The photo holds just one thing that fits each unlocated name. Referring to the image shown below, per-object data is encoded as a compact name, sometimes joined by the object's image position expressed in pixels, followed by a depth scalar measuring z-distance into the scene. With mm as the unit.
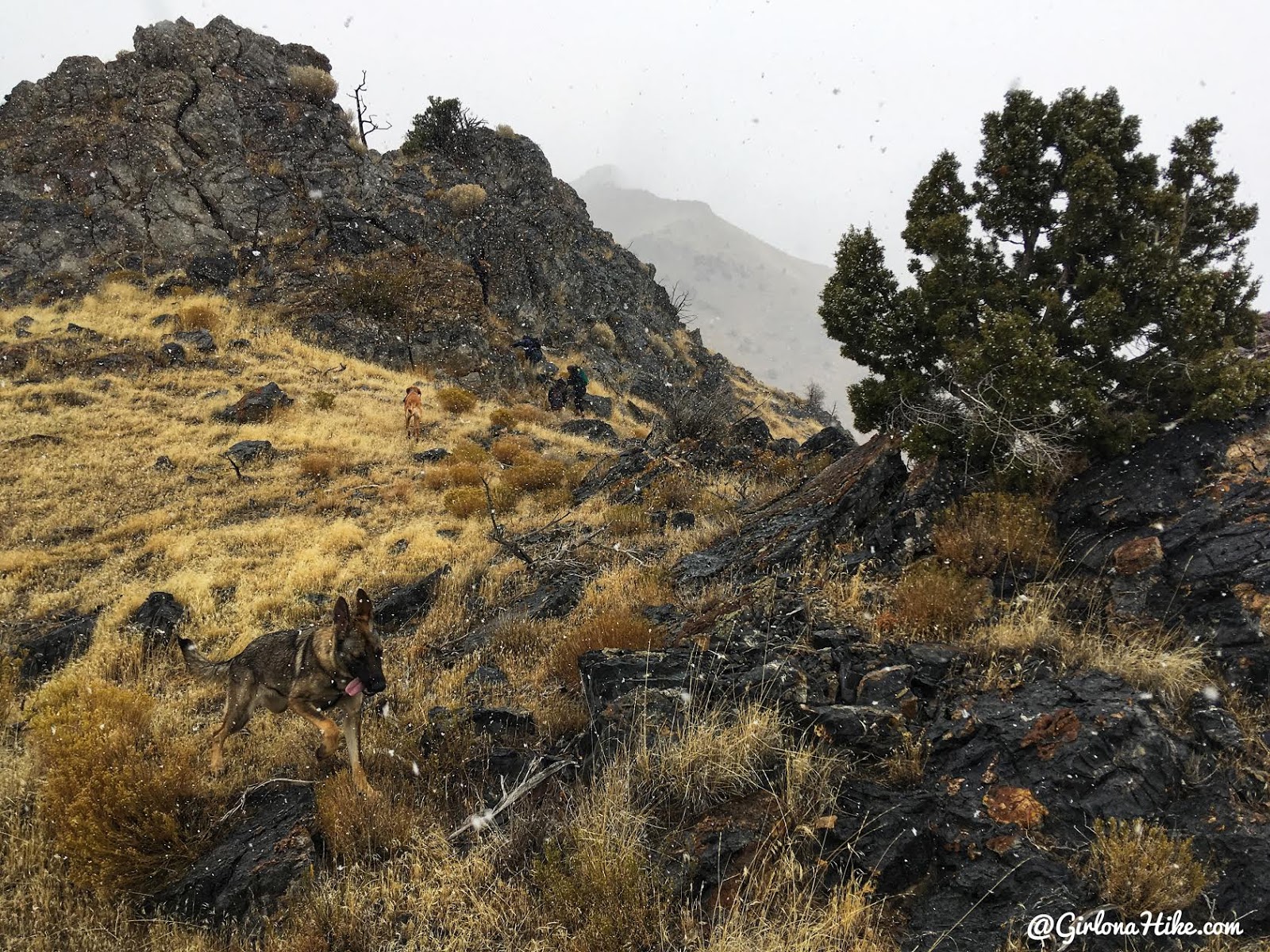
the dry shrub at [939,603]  5098
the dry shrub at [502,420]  20766
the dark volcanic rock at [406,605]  7965
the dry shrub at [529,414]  22102
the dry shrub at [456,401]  22219
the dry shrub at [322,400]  19641
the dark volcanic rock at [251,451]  14875
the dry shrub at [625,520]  10242
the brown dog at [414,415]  18312
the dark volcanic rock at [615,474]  13235
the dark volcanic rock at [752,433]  16828
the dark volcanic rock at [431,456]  16422
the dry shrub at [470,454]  16453
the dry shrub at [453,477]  14156
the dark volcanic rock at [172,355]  21031
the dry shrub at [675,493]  11328
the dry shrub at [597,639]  5648
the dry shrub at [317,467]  14414
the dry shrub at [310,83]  34156
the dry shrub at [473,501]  12438
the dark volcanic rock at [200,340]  22234
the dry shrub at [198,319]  23391
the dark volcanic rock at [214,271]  26594
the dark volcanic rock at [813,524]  7450
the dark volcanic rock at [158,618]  7211
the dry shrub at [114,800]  3436
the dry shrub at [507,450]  17188
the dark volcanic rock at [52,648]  6648
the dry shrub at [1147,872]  2793
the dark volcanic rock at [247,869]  3295
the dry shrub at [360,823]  3551
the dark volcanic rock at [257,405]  17891
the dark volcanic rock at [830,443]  14913
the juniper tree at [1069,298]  6137
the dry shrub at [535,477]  14516
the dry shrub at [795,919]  2711
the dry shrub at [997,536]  5793
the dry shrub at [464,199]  35281
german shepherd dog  4219
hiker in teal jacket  24312
